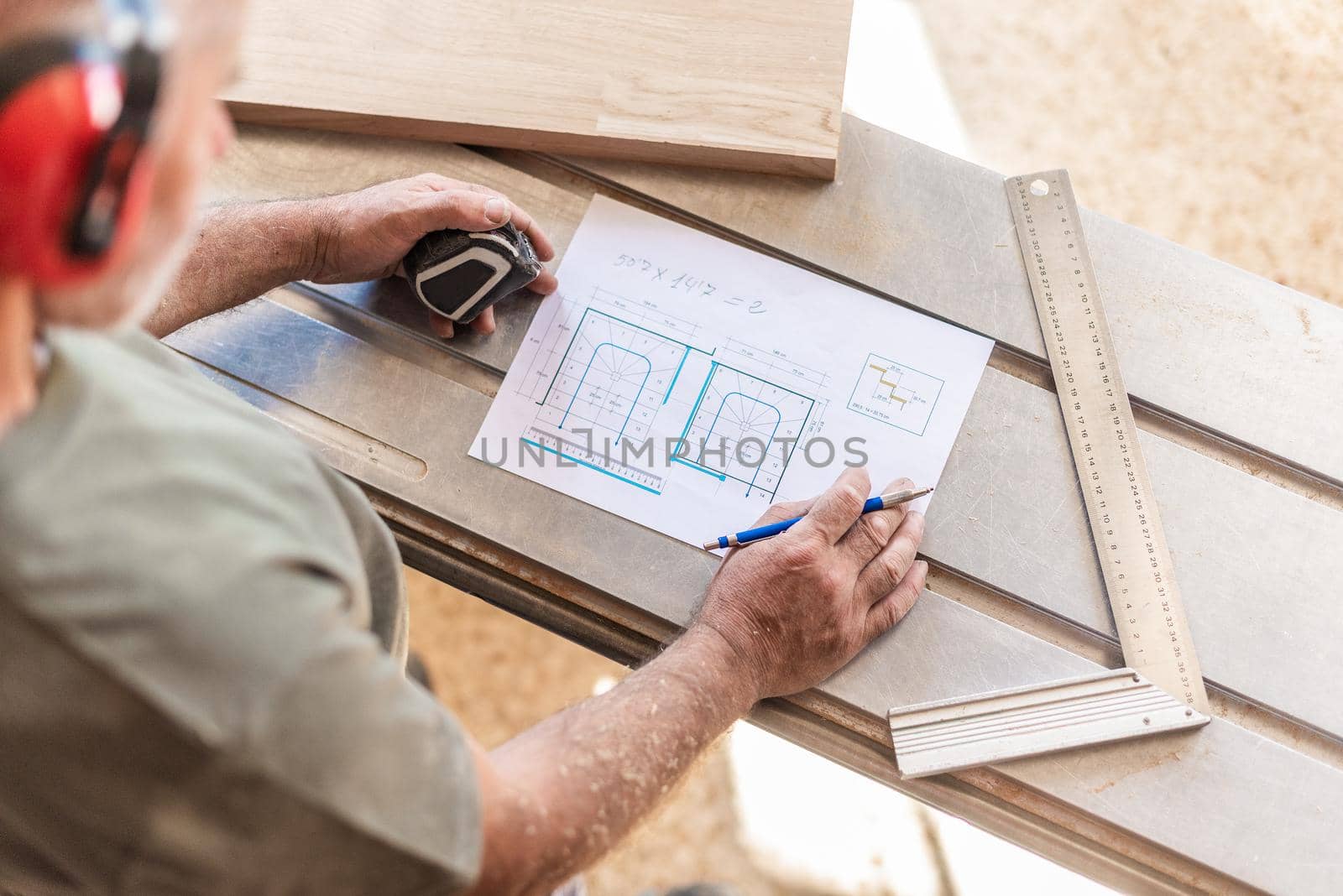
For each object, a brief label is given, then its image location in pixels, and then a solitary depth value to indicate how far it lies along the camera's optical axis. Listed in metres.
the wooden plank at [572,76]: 1.34
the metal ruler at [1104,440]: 1.18
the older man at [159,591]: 0.58
